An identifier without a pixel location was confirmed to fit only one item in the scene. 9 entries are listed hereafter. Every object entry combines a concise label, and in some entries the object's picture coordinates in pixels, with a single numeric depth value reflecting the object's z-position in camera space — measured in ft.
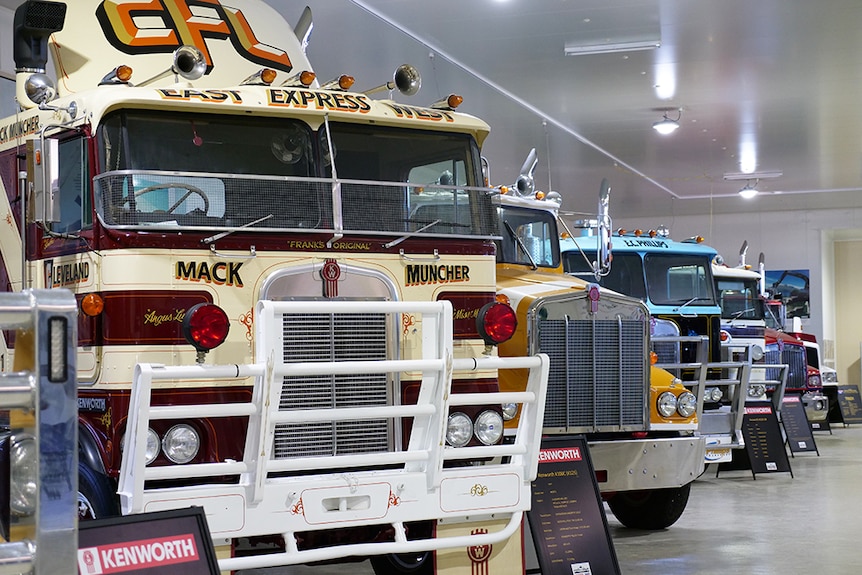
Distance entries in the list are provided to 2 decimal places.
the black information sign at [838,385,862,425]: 78.84
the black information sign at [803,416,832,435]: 68.91
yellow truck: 27.35
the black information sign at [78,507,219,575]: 13.24
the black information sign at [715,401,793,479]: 43.91
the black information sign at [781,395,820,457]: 52.65
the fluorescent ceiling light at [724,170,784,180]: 79.56
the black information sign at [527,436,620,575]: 21.35
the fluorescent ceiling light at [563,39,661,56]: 44.80
